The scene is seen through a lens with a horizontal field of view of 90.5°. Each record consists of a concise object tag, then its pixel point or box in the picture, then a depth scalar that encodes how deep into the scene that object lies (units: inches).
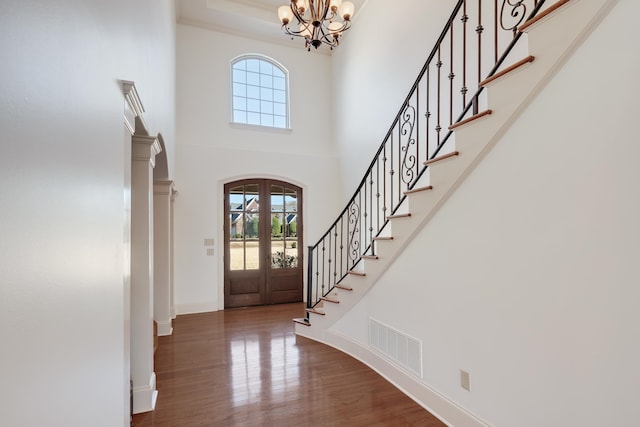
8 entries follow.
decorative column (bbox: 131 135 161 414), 98.6
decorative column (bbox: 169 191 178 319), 207.9
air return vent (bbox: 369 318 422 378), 107.9
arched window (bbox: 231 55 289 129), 253.3
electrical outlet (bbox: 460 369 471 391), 87.9
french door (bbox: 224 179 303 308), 241.4
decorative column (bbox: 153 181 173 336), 154.9
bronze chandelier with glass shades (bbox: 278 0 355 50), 155.7
